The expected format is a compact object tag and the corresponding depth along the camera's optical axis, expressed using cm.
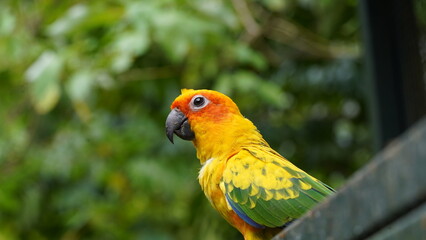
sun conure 412
